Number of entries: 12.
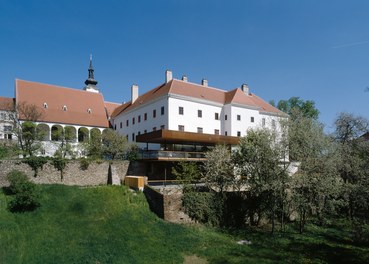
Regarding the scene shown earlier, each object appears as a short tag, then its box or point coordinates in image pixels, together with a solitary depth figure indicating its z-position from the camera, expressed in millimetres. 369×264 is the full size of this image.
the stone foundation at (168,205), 21016
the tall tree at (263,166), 21312
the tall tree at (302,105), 50531
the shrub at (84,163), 26094
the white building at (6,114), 34588
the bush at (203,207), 21719
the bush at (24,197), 19078
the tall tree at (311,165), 21047
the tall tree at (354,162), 21984
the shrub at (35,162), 23969
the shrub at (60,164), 24891
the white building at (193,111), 34562
